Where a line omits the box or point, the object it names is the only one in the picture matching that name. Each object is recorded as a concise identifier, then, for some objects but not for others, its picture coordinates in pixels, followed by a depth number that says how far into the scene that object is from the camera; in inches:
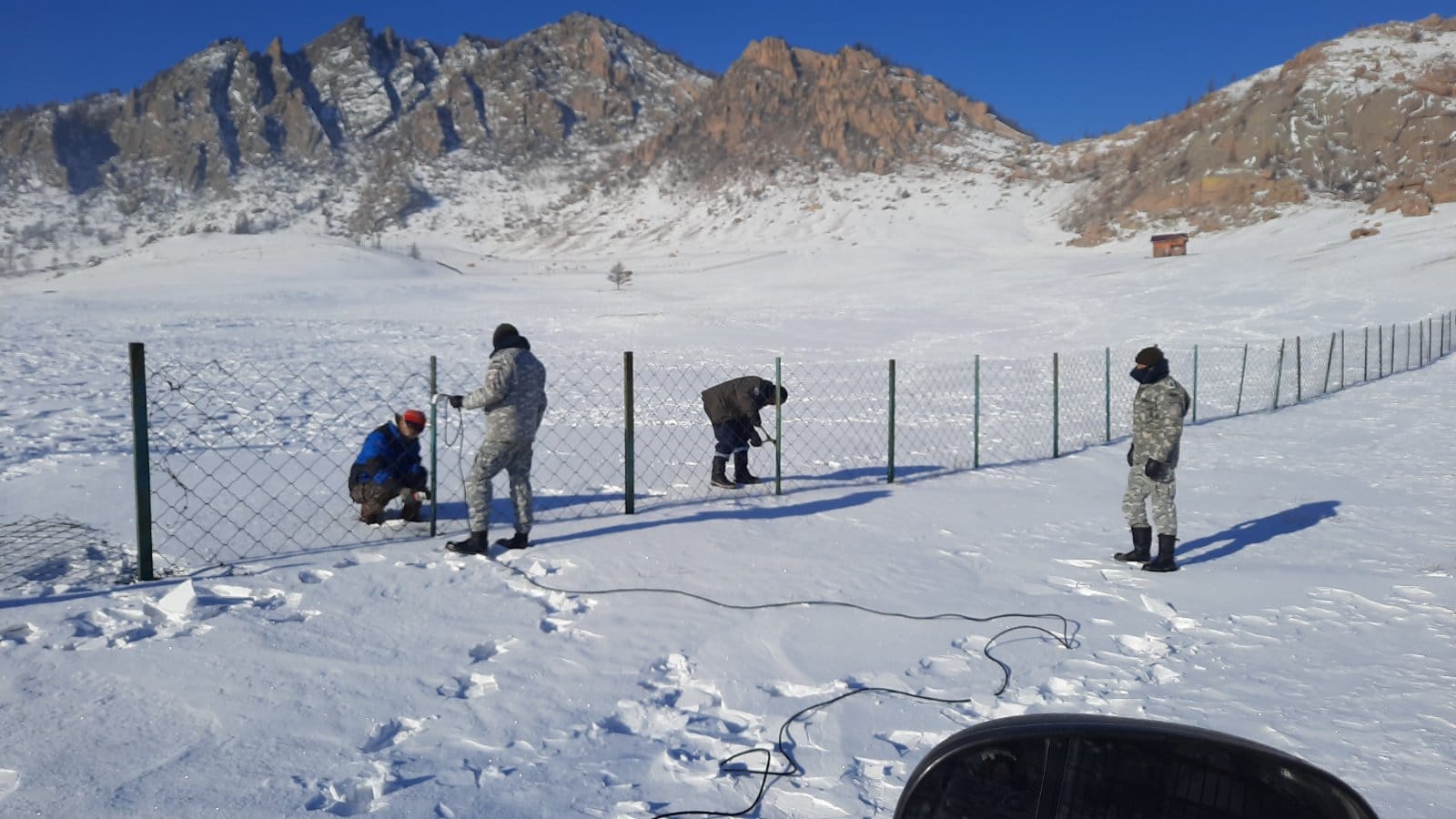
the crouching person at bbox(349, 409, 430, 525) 286.5
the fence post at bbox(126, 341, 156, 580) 218.7
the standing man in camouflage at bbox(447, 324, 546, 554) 249.6
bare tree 2108.8
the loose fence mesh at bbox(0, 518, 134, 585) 217.9
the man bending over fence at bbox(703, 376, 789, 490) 375.6
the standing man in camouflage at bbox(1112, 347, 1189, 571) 264.7
